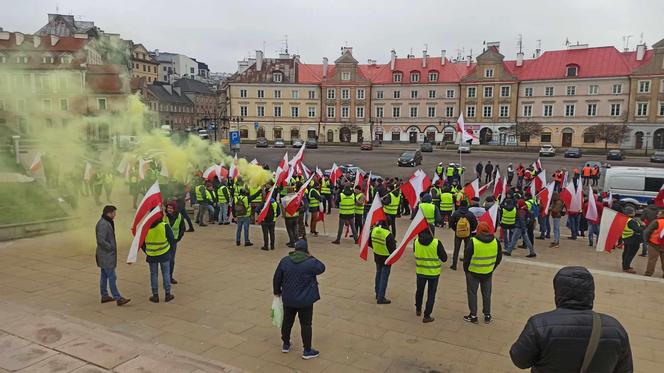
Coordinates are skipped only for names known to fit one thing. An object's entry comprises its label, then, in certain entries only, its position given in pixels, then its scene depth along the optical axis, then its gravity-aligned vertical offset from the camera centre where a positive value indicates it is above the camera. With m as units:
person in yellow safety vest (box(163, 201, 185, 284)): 9.41 -1.67
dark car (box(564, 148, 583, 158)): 47.56 -1.49
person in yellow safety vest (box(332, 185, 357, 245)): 13.26 -2.05
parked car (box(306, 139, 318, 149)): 56.87 -0.84
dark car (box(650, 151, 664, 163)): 42.84 -1.78
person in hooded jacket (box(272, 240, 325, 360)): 6.09 -1.96
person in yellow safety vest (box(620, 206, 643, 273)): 10.88 -2.37
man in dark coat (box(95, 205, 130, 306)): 7.99 -2.01
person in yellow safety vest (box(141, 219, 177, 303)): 8.29 -2.03
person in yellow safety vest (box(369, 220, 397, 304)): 8.17 -2.00
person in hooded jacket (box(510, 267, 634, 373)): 3.19 -1.38
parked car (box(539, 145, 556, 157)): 49.12 -1.42
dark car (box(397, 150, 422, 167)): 40.47 -1.82
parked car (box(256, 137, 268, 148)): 58.75 -0.74
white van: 20.38 -1.98
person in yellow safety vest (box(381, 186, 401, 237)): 13.44 -2.01
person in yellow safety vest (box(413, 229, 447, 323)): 7.50 -1.99
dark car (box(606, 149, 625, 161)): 45.22 -1.66
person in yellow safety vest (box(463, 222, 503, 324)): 7.41 -2.03
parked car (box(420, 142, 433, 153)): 54.00 -1.12
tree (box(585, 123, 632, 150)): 54.53 +0.78
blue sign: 29.40 +0.00
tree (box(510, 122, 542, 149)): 59.38 +1.21
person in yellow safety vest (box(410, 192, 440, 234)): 10.41 -1.59
